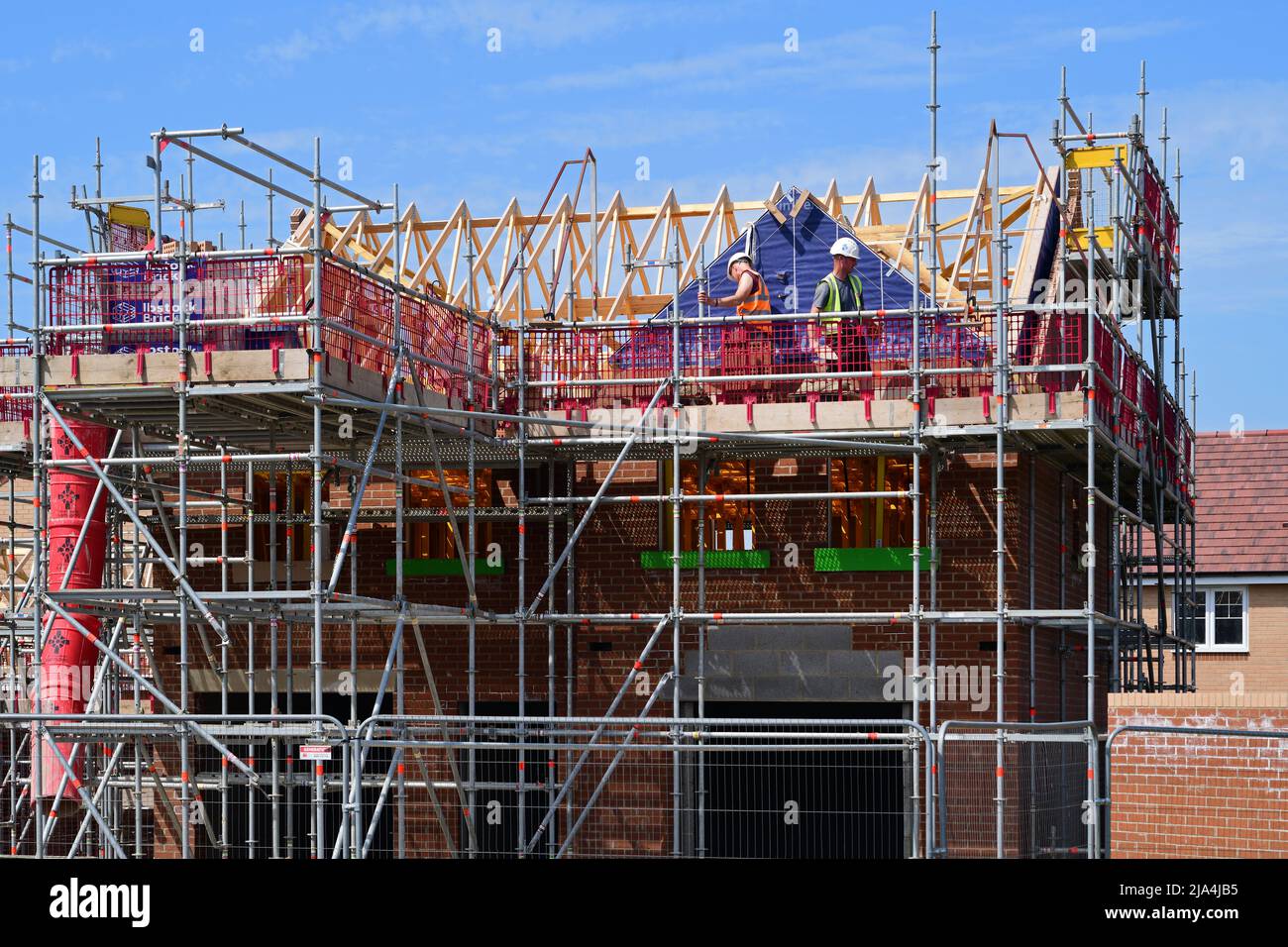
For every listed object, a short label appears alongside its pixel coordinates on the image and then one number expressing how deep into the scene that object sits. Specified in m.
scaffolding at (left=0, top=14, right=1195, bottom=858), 19.75
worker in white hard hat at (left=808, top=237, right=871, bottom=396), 21.72
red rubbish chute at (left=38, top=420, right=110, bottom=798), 22.95
